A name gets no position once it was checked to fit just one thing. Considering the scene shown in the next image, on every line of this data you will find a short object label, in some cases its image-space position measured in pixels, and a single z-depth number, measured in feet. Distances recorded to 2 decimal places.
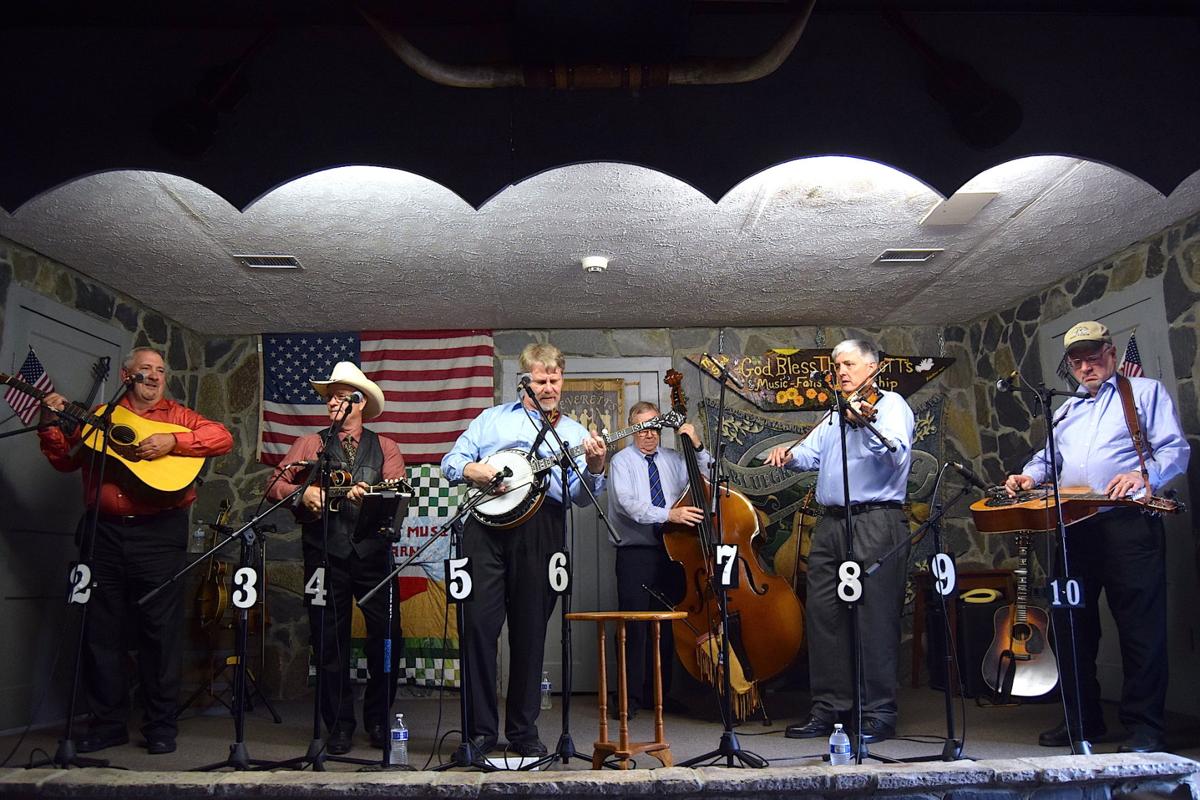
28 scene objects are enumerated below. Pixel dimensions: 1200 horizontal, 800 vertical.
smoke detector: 17.93
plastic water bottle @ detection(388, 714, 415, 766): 12.36
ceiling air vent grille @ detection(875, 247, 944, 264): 18.07
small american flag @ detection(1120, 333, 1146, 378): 17.52
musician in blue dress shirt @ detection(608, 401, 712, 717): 17.95
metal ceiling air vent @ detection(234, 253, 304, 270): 17.84
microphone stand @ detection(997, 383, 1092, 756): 11.75
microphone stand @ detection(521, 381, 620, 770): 11.93
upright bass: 15.83
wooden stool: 11.46
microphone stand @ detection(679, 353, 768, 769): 11.46
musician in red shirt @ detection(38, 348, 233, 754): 14.23
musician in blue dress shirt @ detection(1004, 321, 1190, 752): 13.21
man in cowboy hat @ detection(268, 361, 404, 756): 14.05
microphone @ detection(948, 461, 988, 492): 12.01
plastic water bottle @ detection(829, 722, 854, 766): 11.54
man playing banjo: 12.96
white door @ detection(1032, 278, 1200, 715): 16.60
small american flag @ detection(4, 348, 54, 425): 15.80
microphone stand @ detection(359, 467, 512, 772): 11.88
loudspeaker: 19.19
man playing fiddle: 13.99
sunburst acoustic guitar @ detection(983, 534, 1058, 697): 16.94
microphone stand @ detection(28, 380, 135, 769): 11.68
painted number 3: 11.66
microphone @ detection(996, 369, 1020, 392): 12.43
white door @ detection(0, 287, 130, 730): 16.90
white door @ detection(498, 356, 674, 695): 21.93
